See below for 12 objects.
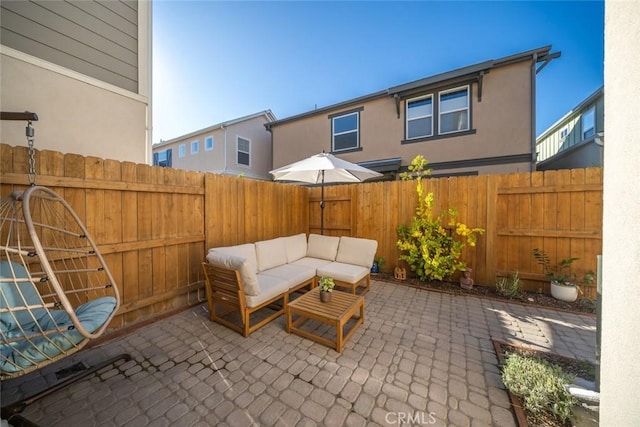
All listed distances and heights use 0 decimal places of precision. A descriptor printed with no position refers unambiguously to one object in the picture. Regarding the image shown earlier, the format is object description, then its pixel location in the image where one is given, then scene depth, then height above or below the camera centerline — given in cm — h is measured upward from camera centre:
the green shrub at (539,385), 176 -144
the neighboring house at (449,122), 679 +322
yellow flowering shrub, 457 -58
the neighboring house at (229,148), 1166 +350
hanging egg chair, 158 -80
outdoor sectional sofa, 290 -100
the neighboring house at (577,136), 718 +324
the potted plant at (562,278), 382 -110
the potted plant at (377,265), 551 -127
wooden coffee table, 260 -120
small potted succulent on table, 298 -101
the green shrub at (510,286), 412 -134
